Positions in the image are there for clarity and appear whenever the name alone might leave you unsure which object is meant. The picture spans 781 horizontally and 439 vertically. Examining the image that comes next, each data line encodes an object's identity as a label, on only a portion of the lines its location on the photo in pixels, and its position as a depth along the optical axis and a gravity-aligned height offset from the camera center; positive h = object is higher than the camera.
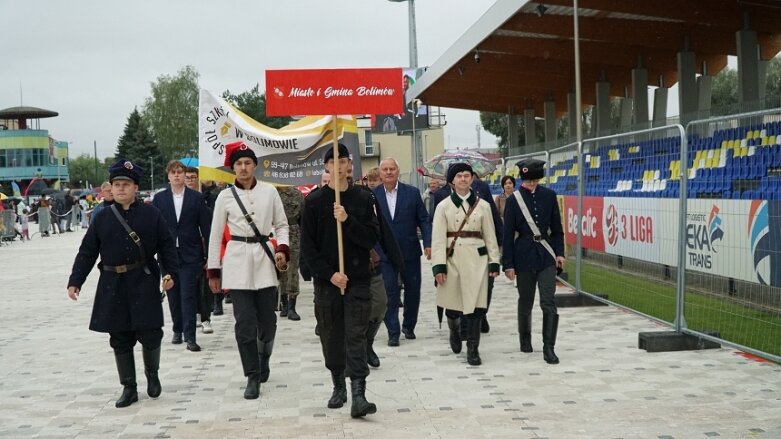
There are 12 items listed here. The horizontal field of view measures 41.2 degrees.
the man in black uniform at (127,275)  7.99 -0.48
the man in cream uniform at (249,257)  8.16 -0.37
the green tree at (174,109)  104.69 +10.40
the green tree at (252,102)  106.31 +11.33
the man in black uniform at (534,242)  9.73 -0.37
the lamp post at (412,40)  61.59 +10.13
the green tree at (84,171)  184.62 +7.84
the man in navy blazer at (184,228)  11.04 -0.18
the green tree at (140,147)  121.62 +7.89
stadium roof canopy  21.72 +3.99
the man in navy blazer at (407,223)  11.13 -0.18
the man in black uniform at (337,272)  7.51 -0.45
